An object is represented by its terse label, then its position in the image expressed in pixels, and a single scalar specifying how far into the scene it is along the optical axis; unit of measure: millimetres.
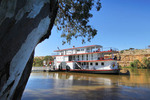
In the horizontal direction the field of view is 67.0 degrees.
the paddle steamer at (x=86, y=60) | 21480
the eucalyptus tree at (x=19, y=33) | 1747
